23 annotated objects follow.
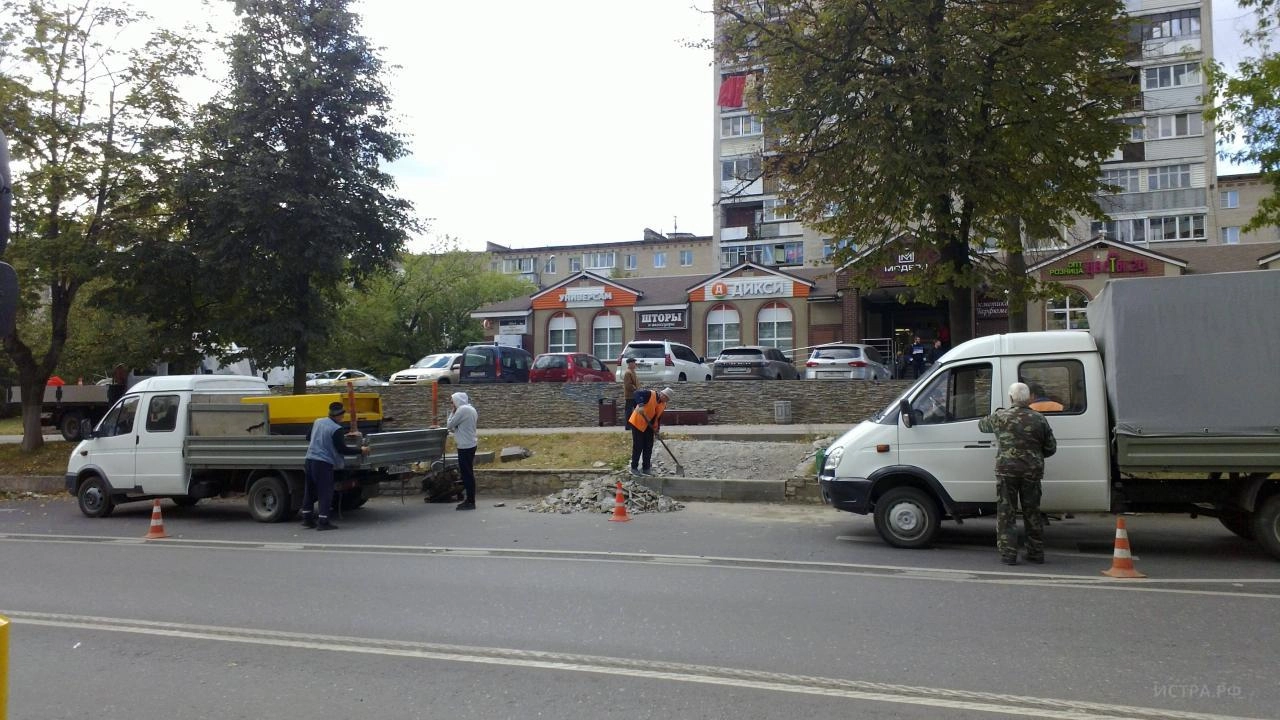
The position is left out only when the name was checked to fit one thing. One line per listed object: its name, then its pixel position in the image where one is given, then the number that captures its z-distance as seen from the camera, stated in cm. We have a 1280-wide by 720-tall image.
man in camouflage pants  844
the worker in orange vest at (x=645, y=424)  1379
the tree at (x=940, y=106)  1297
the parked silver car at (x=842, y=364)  2670
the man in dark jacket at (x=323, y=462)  1177
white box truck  849
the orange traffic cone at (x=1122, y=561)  780
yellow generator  1296
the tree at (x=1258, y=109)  1488
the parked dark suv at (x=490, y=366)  2852
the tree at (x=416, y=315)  4822
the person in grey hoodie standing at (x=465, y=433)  1309
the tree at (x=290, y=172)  1773
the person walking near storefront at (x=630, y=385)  1642
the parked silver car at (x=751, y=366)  2691
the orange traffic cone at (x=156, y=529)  1146
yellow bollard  291
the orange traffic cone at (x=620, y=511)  1196
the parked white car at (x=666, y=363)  2784
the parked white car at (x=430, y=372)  3147
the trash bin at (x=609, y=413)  2053
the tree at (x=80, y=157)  1861
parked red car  2809
